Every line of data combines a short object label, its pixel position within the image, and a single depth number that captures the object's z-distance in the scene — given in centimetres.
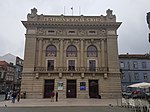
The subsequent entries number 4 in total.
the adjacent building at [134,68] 3340
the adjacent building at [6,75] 3914
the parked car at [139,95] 2091
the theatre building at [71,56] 2172
